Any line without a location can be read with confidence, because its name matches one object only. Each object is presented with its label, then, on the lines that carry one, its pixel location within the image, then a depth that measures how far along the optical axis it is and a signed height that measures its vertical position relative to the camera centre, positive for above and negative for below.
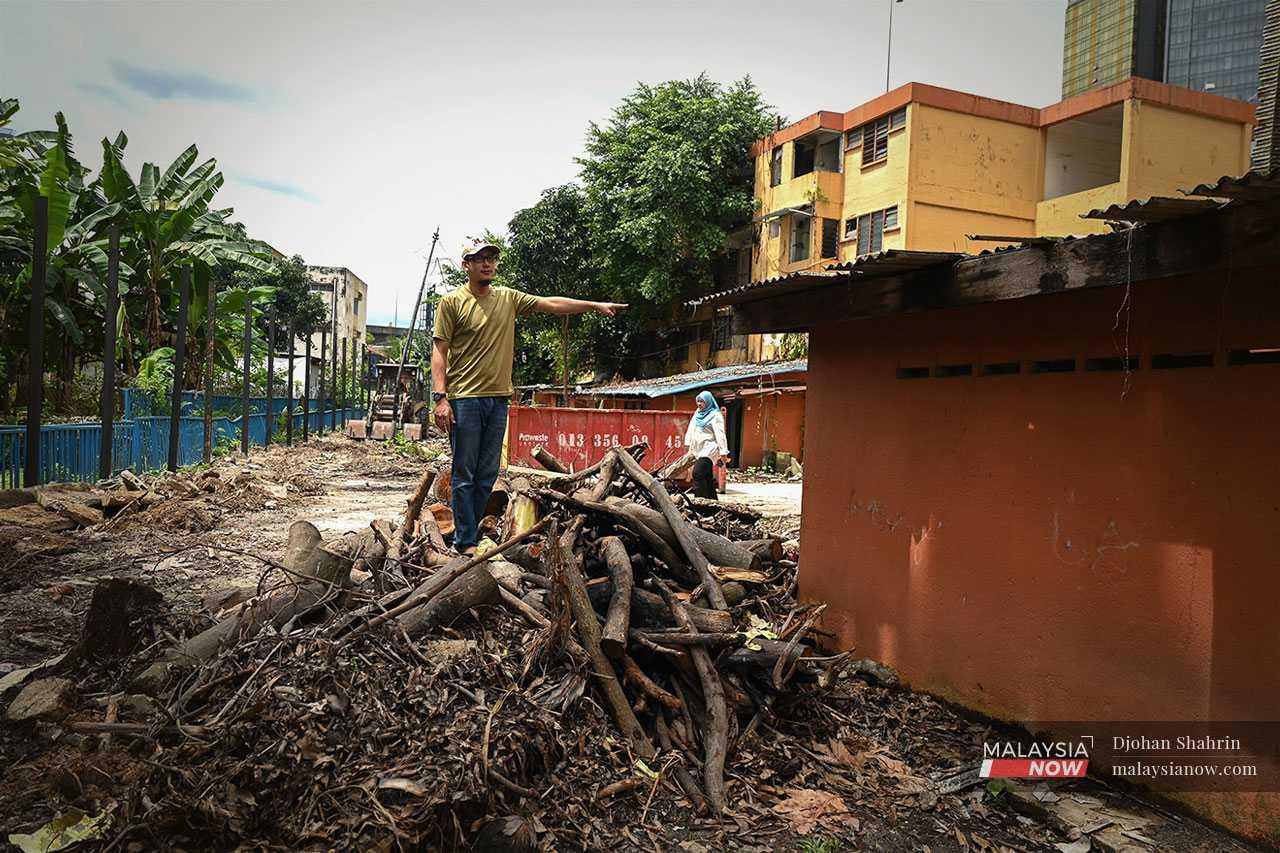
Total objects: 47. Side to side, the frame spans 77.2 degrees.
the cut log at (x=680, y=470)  9.58 -0.69
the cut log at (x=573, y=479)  6.40 -0.57
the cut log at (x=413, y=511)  5.76 -0.82
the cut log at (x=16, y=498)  8.14 -1.18
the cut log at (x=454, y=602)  4.21 -1.09
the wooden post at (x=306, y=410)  23.79 -0.41
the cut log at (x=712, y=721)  3.87 -1.58
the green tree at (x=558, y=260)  34.00 +6.37
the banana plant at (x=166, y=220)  16.30 +3.63
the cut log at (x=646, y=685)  4.20 -1.44
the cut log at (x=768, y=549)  6.61 -1.08
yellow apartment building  23.44 +8.63
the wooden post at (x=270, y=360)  19.28 +0.85
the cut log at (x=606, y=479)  5.89 -0.52
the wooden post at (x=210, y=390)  14.30 +0.04
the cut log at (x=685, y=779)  3.84 -1.80
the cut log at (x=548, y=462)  7.57 -0.52
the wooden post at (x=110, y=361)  9.88 +0.33
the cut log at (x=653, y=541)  5.39 -0.86
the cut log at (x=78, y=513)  8.25 -1.32
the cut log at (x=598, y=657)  4.09 -1.29
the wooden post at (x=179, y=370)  12.17 +0.31
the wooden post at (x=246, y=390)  16.66 +0.08
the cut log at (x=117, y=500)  8.88 -1.26
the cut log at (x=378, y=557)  4.90 -1.04
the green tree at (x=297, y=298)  36.94 +4.68
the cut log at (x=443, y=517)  6.44 -0.97
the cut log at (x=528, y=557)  5.25 -0.99
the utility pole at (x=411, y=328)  28.09 +3.27
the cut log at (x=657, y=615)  4.59 -1.16
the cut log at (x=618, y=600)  4.16 -1.06
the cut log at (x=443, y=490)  8.75 -0.97
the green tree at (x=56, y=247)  13.14 +2.58
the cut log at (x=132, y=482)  9.85 -1.16
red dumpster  16.08 -0.45
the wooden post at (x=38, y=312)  7.99 +0.72
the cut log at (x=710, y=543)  5.49 -0.94
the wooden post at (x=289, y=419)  20.46 -0.62
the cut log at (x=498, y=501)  6.73 -0.80
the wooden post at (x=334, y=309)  49.72 +5.75
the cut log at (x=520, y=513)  5.98 -0.80
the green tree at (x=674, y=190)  30.75 +8.76
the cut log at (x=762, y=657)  4.57 -1.37
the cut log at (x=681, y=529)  5.01 -0.79
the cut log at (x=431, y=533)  5.50 -0.94
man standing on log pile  5.59 +0.18
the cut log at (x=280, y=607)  3.79 -1.11
